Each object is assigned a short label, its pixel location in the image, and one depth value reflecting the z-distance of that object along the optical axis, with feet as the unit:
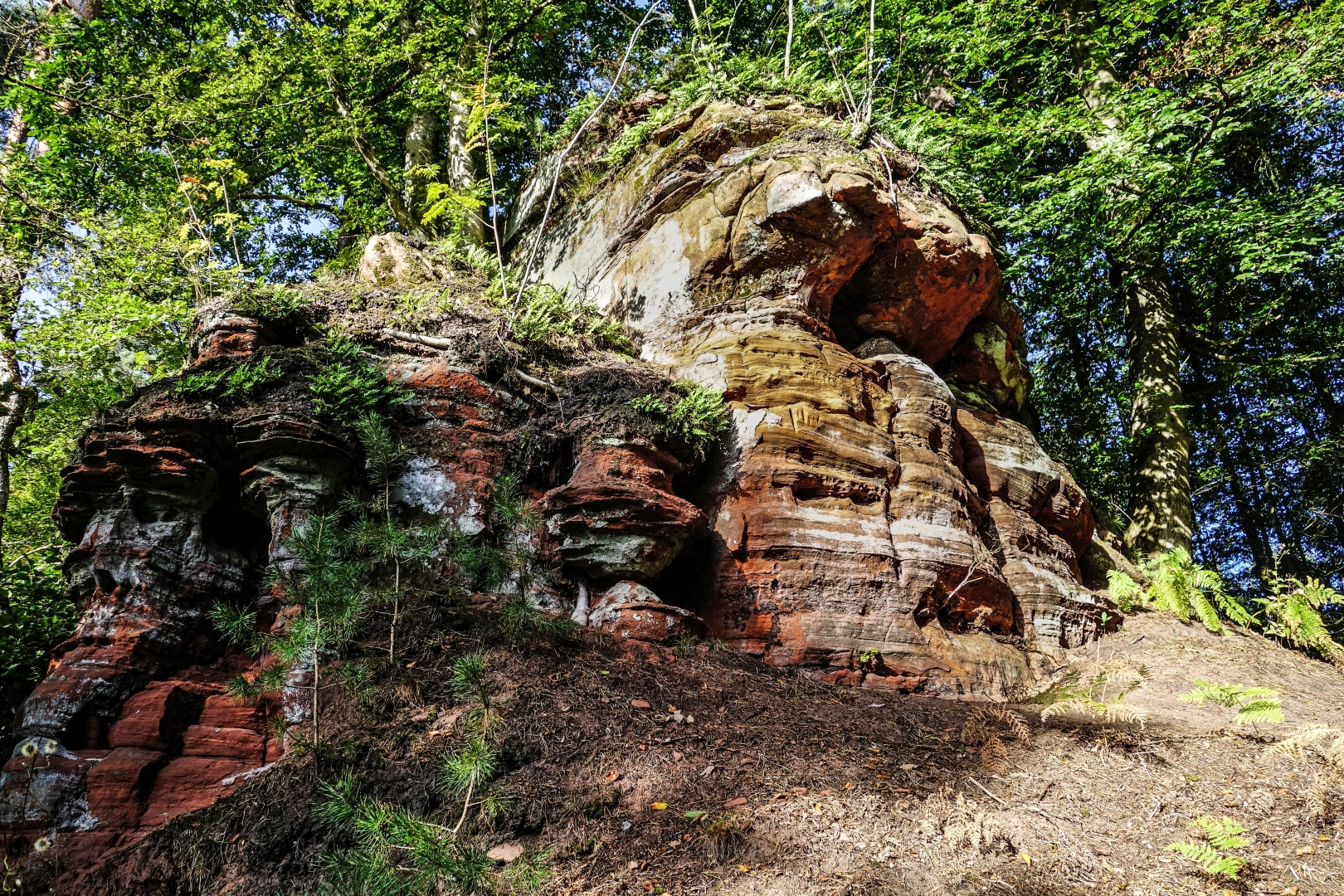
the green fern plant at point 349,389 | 19.49
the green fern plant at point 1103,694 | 17.12
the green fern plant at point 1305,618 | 28.04
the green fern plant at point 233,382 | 18.35
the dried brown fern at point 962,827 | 12.00
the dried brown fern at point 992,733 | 15.31
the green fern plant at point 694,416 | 22.70
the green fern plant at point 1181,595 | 29.25
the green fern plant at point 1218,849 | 10.99
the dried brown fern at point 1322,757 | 13.23
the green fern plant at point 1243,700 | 16.57
